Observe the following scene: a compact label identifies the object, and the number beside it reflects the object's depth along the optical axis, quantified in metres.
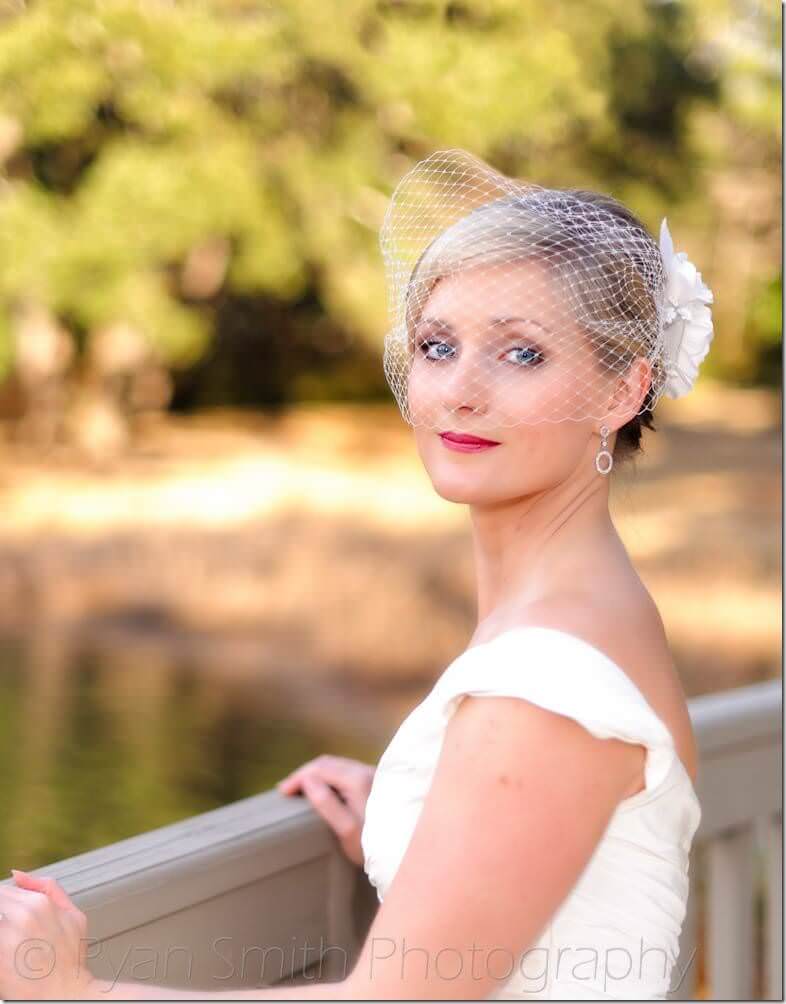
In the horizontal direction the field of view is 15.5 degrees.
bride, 1.85
